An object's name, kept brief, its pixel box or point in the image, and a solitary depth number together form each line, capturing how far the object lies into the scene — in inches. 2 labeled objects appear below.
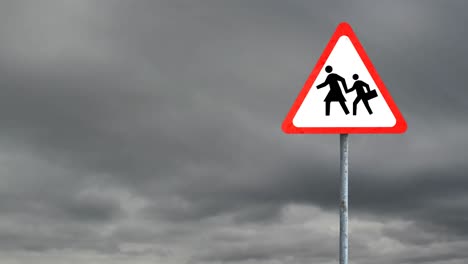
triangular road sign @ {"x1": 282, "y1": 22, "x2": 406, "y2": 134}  173.0
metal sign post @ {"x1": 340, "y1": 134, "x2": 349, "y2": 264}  153.9
